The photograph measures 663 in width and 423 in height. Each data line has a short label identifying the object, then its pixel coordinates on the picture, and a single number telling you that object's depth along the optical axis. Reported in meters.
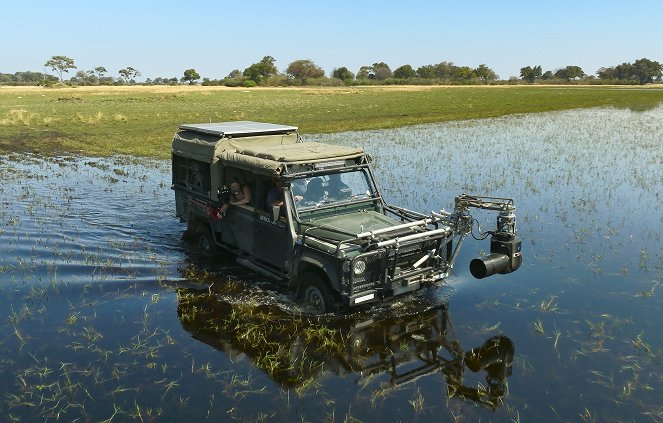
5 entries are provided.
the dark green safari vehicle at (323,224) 8.83
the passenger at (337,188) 10.39
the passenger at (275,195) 9.82
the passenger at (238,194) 10.92
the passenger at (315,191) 10.09
